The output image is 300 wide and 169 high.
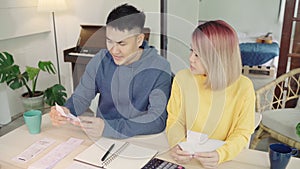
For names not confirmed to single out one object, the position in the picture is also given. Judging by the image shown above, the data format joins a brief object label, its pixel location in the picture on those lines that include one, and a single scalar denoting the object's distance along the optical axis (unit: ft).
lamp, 9.42
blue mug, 2.96
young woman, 3.42
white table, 3.19
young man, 4.03
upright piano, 9.03
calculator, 3.11
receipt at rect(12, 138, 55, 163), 3.36
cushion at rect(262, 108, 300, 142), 6.58
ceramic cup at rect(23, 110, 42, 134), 3.86
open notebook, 3.18
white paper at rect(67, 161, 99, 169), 3.16
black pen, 3.27
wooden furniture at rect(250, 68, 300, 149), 6.56
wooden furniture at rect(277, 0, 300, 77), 8.36
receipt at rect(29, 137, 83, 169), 3.21
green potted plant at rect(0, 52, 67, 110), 8.71
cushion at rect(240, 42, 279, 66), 12.87
